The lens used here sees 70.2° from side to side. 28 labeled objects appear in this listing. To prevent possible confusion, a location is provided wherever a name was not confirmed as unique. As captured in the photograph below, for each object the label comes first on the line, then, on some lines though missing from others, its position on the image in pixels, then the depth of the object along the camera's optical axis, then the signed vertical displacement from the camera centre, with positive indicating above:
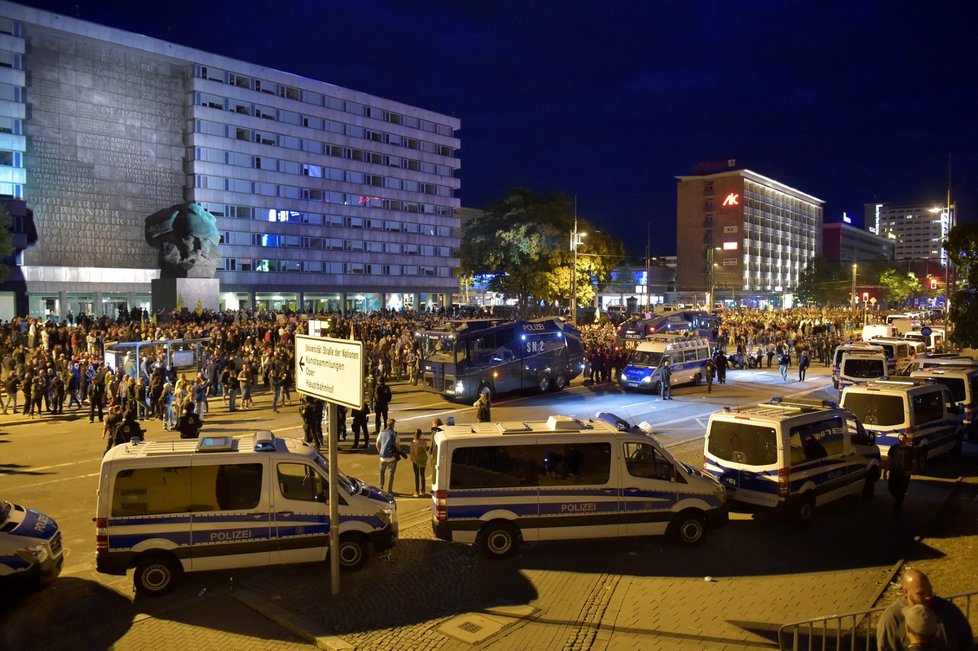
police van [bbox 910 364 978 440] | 18.84 -2.22
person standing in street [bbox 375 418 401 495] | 13.12 -2.76
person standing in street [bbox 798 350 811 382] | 31.92 -2.68
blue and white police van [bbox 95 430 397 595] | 8.86 -2.75
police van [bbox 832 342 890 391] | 24.76 -1.64
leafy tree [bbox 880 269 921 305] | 111.74 +3.46
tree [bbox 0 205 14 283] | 47.34 +4.24
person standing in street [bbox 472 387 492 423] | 18.05 -2.72
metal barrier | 7.65 -3.74
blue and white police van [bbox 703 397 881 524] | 11.31 -2.60
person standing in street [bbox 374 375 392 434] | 18.46 -2.59
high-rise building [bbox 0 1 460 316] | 59.56 +13.50
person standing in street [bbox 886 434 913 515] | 12.34 -3.00
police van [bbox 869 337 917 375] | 28.60 -1.83
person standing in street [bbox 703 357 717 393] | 28.42 -2.70
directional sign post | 8.24 -0.93
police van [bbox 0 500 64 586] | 8.62 -3.13
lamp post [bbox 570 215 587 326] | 42.25 +3.43
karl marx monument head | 44.19 +3.94
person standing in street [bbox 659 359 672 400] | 26.44 -2.89
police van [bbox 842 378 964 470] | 15.04 -2.37
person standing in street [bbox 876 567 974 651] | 5.18 -2.39
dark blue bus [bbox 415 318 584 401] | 24.95 -1.99
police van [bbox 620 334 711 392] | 27.81 -2.32
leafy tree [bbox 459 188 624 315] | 62.03 +5.04
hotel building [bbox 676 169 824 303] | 126.38 +13.69
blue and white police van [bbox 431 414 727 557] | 10.16 -2.74
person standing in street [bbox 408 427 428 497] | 13.27 -2.97
